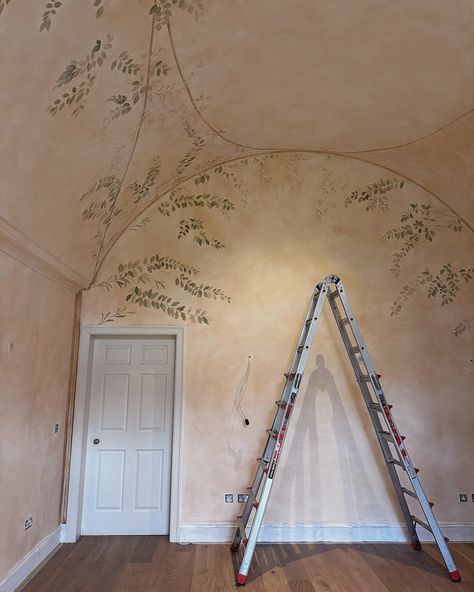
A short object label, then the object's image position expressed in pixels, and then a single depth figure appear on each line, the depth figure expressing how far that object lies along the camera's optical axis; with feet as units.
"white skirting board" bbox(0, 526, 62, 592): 8.11
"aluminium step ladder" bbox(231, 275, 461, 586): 8.94
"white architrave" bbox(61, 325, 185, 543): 10.75
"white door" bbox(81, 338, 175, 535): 11.23
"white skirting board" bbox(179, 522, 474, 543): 10.70
